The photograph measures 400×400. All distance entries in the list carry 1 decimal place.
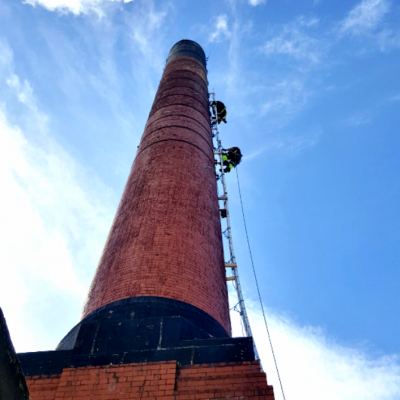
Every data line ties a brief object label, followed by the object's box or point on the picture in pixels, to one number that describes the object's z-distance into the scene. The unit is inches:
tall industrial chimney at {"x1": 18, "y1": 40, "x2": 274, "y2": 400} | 153.0
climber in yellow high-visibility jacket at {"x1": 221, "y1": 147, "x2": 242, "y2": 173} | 518.6
